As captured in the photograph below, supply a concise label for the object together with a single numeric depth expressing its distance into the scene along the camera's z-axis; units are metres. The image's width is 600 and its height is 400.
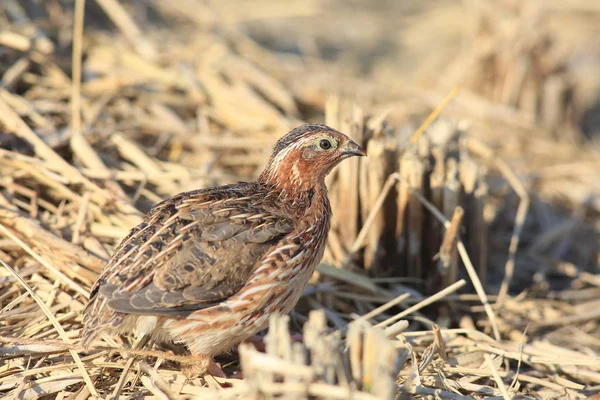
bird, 8.20
